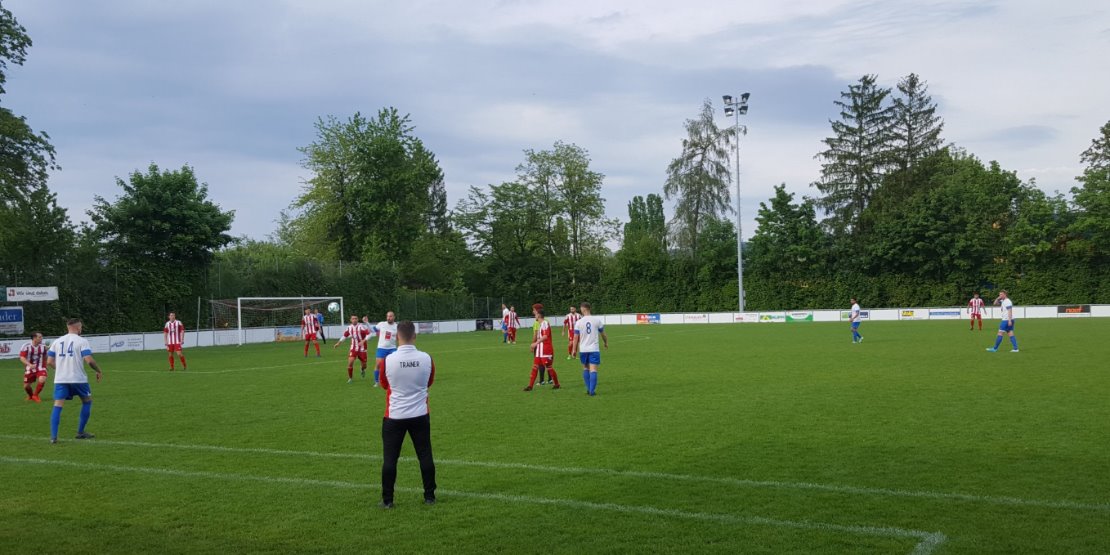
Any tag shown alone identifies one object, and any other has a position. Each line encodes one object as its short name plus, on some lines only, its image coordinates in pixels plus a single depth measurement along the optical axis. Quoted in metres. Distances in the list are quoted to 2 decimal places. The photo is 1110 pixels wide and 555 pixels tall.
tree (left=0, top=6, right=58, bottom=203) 34.56
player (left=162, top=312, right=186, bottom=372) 25.28
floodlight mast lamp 52.41
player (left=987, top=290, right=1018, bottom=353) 23.31
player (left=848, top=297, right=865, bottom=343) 29.89
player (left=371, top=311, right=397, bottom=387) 17.53
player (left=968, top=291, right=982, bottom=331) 36.59
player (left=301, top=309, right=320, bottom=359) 30.75
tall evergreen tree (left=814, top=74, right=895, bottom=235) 71.38
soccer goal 41.62
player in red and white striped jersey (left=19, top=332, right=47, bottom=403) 17.02
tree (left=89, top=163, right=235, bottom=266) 39.59
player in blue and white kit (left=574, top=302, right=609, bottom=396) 15.94
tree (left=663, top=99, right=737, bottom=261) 69.31
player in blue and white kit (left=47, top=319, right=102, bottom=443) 11.91
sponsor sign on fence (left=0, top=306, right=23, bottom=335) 32.22
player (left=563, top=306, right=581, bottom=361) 25.35
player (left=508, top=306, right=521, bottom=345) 38.34
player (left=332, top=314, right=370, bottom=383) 19.66
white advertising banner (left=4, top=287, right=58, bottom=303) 32.91
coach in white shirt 7.75
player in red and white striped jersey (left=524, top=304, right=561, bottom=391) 16.94
